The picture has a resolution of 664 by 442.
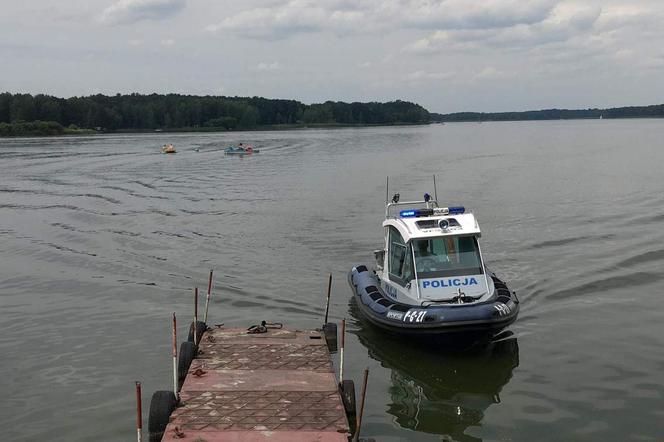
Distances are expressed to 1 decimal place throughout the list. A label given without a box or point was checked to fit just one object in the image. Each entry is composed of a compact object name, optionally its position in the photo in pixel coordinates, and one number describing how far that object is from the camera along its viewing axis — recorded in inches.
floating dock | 359.6
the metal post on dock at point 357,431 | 346.6
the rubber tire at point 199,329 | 522.0
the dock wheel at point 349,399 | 402.0
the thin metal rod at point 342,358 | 423.1
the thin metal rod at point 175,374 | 392.2
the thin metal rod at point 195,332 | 500.3
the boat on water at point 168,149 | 3056.1
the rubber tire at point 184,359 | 461.9
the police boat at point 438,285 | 539.8
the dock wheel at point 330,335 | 527.5
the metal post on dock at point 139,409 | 325.3
